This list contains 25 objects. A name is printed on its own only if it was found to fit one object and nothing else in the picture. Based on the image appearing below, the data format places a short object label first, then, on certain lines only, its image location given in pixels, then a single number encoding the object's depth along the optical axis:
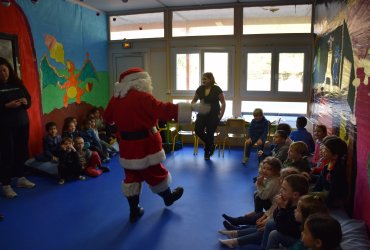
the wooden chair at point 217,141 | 5.88
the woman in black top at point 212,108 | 5.00
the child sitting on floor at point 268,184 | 2.80
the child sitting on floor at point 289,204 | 2.17
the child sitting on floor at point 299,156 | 3.15
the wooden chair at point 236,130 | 5.56
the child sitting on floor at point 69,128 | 4.92
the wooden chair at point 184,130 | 6.47
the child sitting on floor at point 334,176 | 2.67
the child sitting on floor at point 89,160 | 4.62
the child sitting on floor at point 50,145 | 4.67
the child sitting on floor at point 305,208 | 1.93
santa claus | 2.89
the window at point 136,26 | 6.77
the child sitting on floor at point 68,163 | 4.39
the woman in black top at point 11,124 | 3.68
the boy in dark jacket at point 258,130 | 5.02
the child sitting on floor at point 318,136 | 3.73
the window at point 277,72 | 6.04
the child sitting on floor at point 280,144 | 3.74
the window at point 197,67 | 6.45
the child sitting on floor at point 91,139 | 5.23
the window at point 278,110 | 6.25
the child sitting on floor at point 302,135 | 4.18
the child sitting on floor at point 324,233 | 1.60
